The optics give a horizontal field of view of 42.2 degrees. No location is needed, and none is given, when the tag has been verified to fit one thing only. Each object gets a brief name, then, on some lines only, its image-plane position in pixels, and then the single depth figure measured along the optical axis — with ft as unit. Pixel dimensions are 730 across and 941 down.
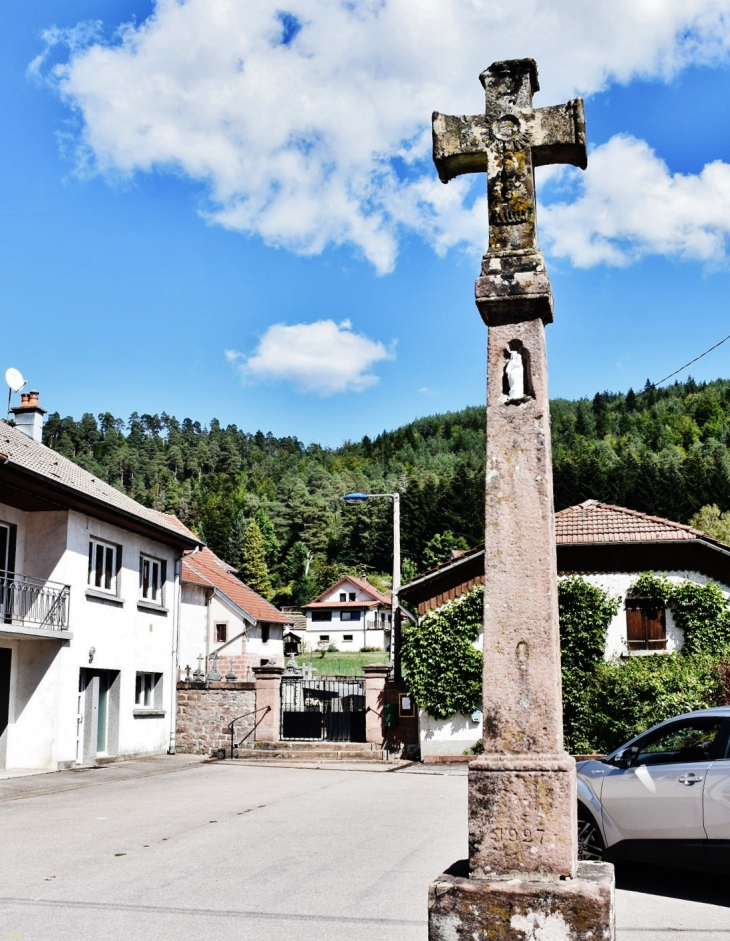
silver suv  24.89
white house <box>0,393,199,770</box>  64.54
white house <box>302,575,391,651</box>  299.58
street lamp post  76.02
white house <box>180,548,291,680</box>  130.62
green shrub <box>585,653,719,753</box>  65.21
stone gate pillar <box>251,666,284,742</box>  81.15
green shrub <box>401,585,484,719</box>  73.82
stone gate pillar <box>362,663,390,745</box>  79.00
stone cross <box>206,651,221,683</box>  86.28
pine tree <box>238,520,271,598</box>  357.41
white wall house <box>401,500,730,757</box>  71.61
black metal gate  81.51
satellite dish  79.00
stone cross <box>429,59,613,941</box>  13.97
